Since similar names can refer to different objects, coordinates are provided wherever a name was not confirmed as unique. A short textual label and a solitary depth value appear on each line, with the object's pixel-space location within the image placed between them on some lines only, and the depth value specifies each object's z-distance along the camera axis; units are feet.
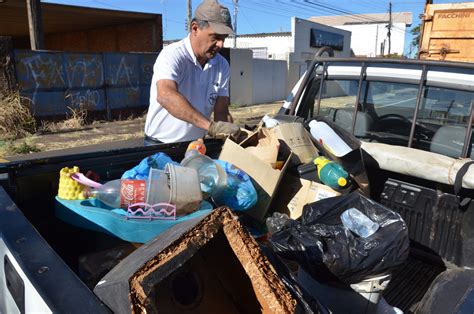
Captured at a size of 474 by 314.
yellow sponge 5.85
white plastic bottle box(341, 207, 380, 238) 5.75
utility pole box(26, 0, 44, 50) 36.09
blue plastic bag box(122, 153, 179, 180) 6.42
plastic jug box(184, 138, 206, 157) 7.89
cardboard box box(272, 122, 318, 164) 8.23
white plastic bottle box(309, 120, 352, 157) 7.84
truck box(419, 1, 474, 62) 24.53
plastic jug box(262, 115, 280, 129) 8.89
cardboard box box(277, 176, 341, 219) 7.44
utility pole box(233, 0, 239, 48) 135.33
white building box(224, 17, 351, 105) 64.34
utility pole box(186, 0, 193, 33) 85.40
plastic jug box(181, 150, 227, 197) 6.51
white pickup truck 4.15
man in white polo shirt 9.41
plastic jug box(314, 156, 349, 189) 7.14
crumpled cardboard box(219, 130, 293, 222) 7.14
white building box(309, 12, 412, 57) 180.34
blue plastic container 5.32
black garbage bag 5.37
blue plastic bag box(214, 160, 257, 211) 6.65
